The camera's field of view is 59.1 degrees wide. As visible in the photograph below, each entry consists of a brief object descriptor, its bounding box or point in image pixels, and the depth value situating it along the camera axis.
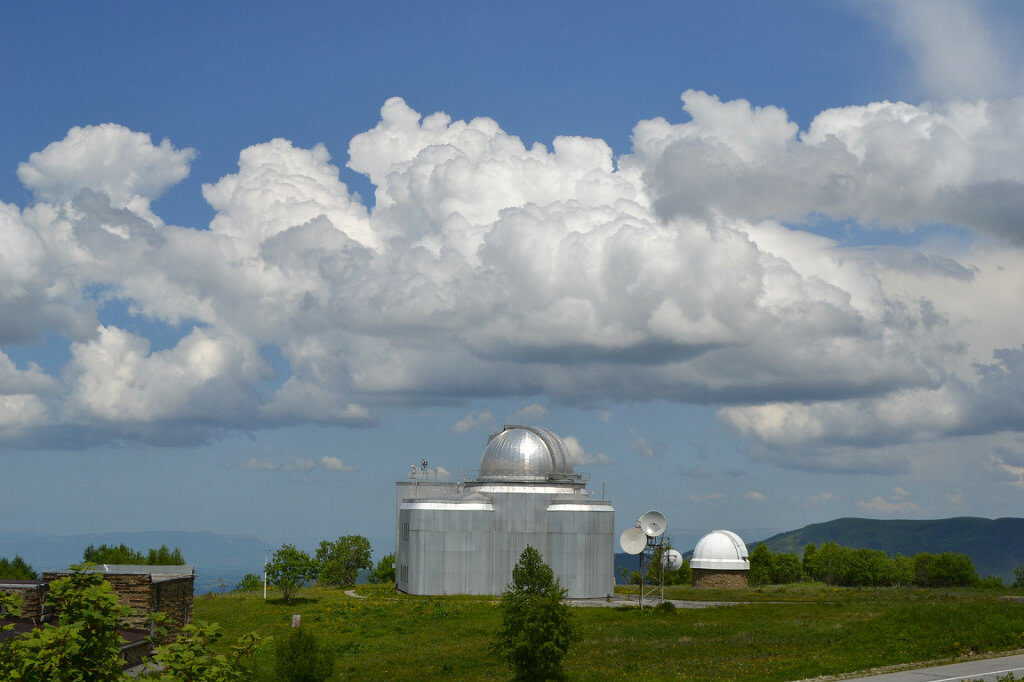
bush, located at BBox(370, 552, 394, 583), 109.31
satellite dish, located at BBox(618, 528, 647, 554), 64.31
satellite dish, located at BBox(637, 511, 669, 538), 64.56
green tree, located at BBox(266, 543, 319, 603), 69.81
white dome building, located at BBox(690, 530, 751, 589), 92.75
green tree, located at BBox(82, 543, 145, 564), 81.14
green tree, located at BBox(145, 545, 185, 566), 92.89
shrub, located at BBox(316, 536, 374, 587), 107.12
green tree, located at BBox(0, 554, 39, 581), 75.49
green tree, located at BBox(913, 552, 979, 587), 104.12
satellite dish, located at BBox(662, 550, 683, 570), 90.75
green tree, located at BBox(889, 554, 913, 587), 111.69
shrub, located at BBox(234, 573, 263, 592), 104.25
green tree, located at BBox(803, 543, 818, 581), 119.31
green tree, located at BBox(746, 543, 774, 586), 114.81
